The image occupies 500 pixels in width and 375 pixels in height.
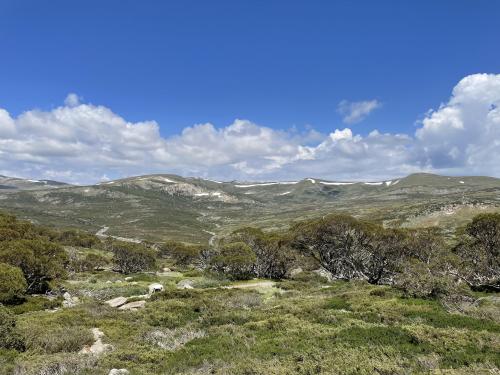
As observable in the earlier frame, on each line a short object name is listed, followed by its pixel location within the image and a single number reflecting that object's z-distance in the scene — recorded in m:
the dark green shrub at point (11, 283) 27.58
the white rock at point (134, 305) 26.29
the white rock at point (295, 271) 55.82
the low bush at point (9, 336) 15.54
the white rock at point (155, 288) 35.31
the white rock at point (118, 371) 12.66
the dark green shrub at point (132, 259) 65.94
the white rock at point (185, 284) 40.58
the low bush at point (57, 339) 15.85
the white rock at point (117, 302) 28.15
